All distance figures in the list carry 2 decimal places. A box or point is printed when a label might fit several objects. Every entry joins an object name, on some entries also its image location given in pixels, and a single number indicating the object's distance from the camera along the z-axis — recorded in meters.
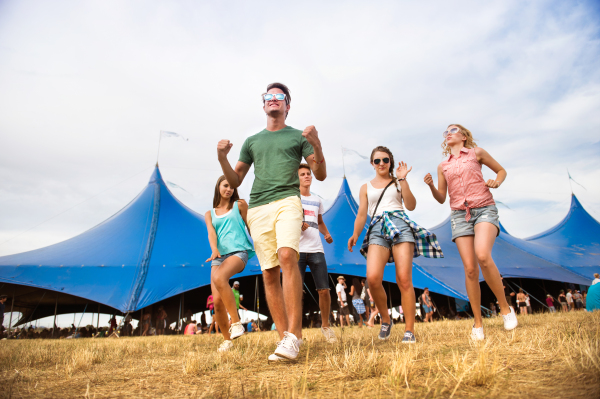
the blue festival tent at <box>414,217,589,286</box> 10.02
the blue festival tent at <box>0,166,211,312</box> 8.72
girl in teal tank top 2.79
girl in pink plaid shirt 2.61
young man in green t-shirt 2.00
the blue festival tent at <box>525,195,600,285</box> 12.61
